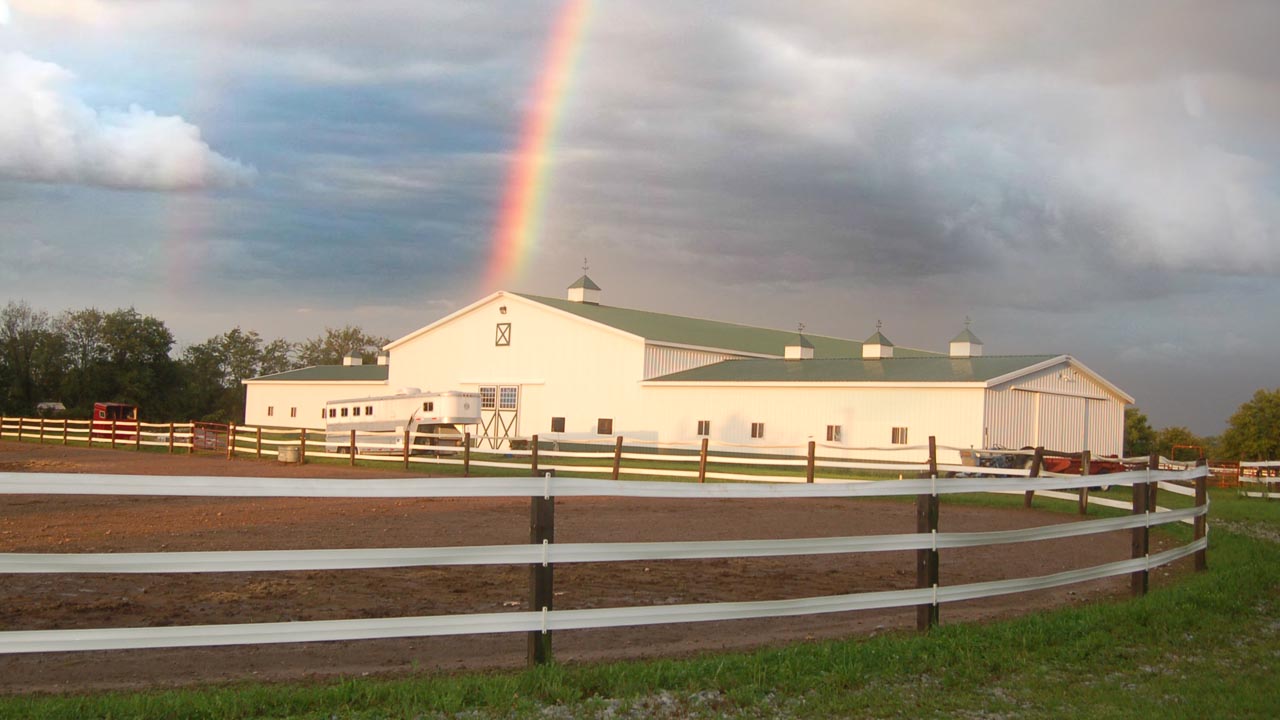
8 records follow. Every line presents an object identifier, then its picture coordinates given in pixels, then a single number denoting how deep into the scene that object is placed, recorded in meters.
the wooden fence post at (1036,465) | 21.02
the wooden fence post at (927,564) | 7.93
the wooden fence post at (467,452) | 27.45
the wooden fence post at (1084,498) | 20.05
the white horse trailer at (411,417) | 40.03
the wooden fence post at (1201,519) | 12.18
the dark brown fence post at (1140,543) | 10.14
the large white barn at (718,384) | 34.28
